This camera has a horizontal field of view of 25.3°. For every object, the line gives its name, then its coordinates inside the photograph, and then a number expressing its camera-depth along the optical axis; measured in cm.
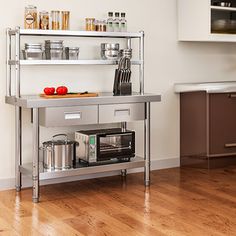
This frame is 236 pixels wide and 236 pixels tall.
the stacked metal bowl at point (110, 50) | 450
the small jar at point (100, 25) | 448
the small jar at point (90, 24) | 446
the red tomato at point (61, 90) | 411
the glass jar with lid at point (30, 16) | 416
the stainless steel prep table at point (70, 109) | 396
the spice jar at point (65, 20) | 434
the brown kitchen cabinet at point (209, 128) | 501
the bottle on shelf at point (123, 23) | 461
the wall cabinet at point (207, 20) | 493
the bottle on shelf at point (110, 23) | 457
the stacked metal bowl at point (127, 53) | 447
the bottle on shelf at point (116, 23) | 459
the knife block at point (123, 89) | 440
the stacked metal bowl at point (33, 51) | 414
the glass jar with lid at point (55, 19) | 429
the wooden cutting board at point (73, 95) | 402
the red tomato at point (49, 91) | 406
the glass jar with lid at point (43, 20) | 422
